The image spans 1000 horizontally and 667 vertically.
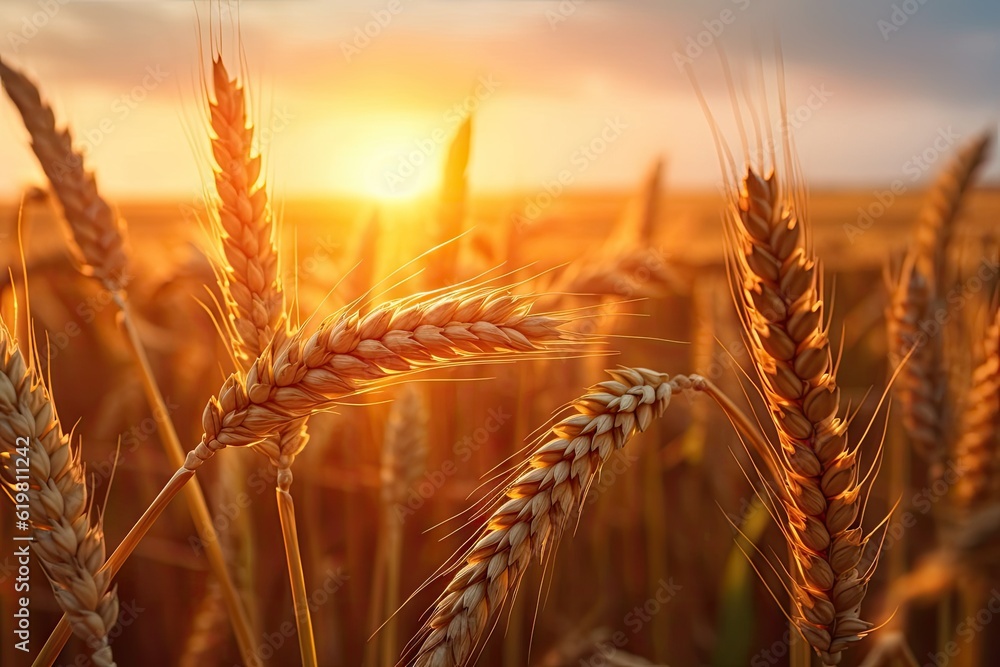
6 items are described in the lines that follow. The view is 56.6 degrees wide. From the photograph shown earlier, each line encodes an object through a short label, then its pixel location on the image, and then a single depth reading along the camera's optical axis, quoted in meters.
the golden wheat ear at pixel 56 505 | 0.21
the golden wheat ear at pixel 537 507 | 0.20
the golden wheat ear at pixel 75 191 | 0.31
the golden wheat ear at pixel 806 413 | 0.22
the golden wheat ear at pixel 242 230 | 0.24
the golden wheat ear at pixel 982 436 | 0.33
